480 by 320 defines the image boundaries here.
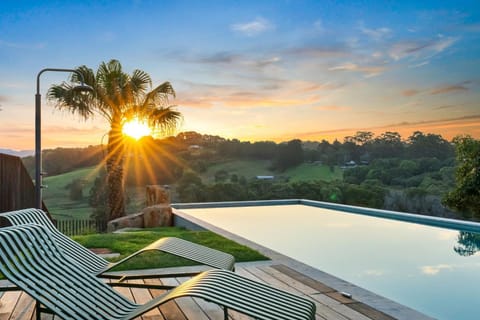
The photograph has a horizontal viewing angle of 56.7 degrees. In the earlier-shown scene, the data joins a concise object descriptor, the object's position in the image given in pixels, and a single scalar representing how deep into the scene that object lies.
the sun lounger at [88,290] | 2.51
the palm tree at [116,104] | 12.05
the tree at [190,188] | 20.33
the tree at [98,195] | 20.32
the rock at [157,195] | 12.72
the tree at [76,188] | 21.81
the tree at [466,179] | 13.32
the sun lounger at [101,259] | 3.88
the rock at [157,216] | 11.76
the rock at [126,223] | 11.39
